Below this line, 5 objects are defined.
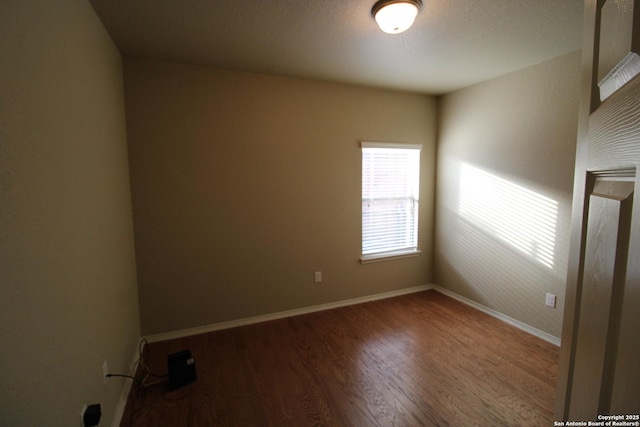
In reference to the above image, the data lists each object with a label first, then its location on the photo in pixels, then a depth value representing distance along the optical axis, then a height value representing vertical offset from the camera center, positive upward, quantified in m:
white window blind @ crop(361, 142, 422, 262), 3.48 -0.15
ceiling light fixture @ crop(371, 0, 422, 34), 1.67 +1.06
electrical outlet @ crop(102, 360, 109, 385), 1.57 -1.04
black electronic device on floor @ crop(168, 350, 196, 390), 2.04 -1.34
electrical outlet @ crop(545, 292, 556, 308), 2.61 -1.06
